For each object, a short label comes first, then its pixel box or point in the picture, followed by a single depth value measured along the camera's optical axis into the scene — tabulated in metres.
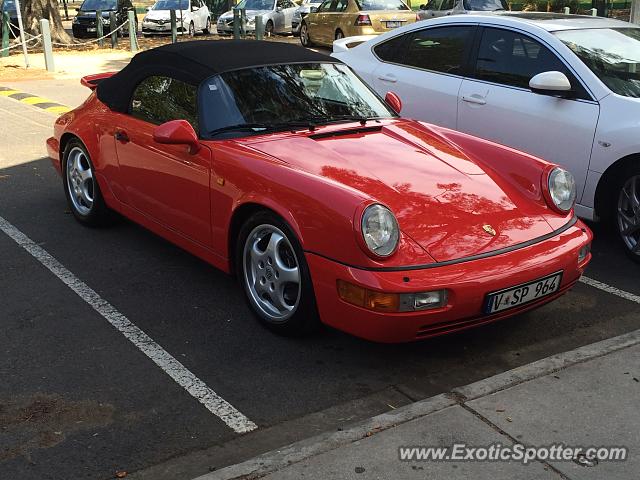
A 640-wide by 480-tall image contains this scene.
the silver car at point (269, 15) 25.39
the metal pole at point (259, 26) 19.92
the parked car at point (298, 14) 25.50
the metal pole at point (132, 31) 19.81
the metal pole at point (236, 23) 22.20
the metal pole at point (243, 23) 22.81
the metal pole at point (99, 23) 21.83
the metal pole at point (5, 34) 18.77
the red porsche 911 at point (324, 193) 3.86
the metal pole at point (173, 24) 20.34
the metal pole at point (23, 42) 15.96
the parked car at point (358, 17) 18.97
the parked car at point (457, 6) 20.25
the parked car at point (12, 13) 21.99
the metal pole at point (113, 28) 20.97
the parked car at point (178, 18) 25.39
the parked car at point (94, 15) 24.91
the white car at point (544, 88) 5.61
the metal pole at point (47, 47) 15.88
